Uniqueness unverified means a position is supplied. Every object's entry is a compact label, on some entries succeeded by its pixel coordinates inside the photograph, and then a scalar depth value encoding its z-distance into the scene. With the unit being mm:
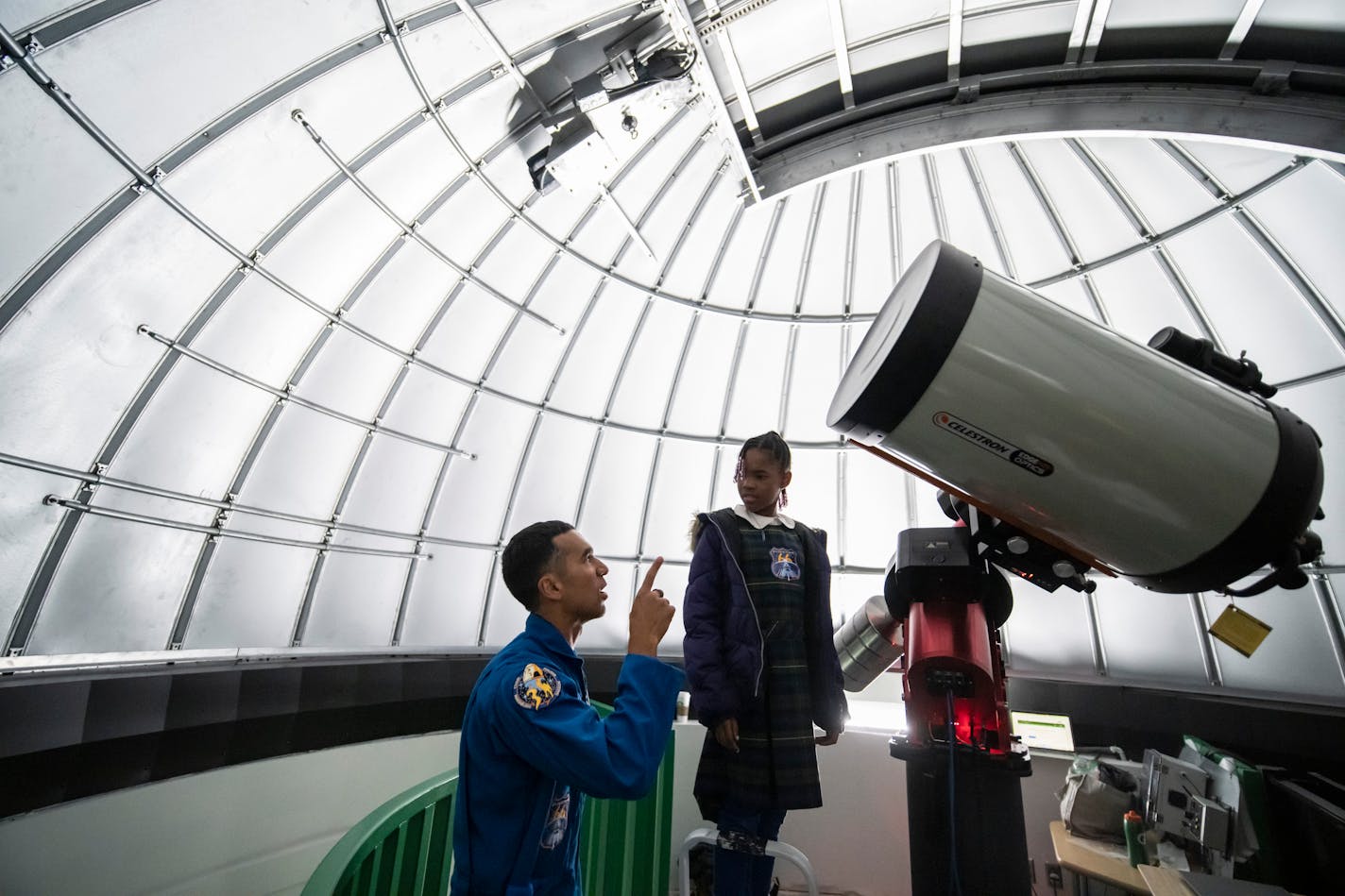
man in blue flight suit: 2016
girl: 3002
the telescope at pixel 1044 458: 2525
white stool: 3191
